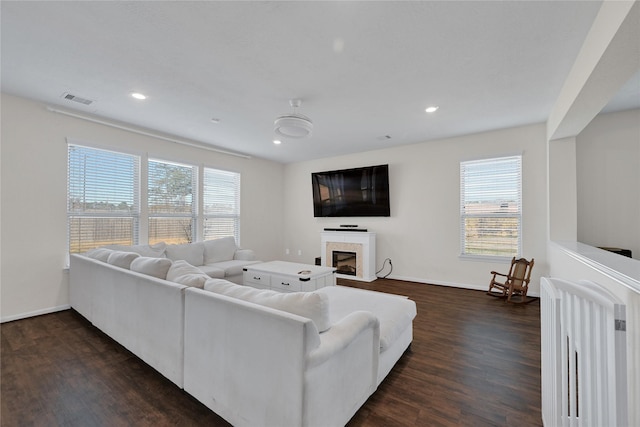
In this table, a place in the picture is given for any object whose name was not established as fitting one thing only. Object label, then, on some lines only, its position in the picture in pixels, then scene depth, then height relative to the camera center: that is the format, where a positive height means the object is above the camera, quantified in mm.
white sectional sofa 1246 -772
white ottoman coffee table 3340 -830
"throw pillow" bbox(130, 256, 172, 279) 2189 -434
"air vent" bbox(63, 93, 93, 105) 3059 +1395
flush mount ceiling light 2807 +960
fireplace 5180 -798
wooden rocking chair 3725 -978
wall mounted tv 5305 +485
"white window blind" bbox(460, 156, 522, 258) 4172 +113
